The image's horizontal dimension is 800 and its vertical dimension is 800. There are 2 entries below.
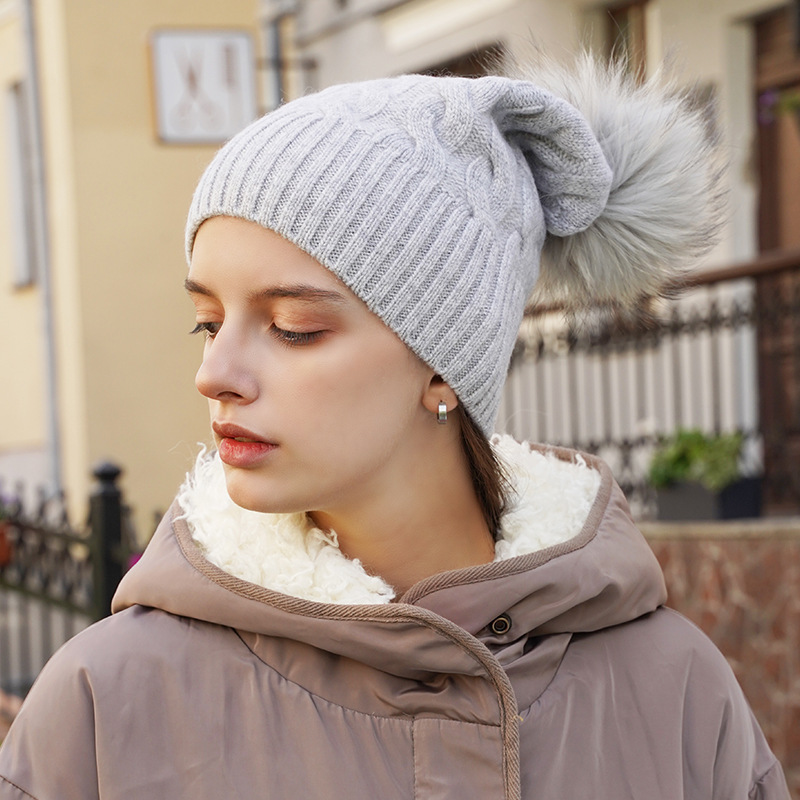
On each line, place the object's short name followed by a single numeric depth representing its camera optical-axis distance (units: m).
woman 1.58
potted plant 5.86
